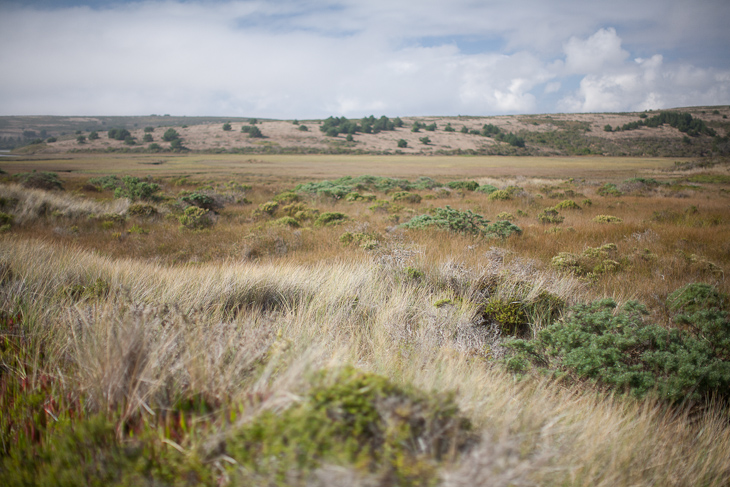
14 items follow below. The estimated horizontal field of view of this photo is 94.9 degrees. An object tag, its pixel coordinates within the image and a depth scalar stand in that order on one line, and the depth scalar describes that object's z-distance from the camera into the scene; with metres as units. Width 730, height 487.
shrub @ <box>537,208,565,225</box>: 12.03
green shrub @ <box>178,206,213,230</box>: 11.45
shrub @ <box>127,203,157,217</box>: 12.55
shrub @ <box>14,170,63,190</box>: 17.42
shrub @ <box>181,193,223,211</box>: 14.46
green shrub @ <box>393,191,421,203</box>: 18.62
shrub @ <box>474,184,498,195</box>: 22.74
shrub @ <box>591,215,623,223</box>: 11.52
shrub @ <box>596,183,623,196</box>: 20.15
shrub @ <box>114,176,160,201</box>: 16.36
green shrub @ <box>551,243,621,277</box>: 6.36
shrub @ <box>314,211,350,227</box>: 11.71
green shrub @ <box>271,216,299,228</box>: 11.55
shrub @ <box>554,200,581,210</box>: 15.16
